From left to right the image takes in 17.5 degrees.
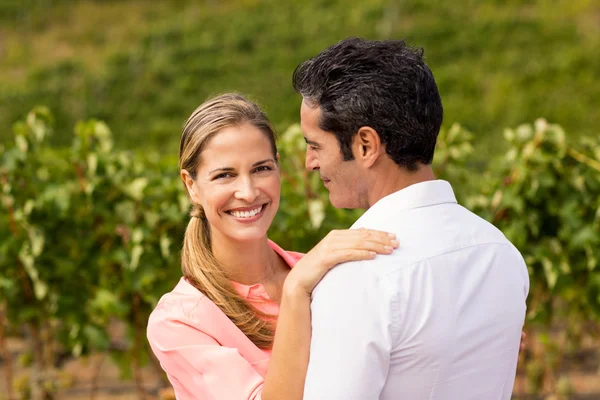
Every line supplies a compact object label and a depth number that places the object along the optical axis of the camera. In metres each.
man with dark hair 2.53
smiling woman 2.64
